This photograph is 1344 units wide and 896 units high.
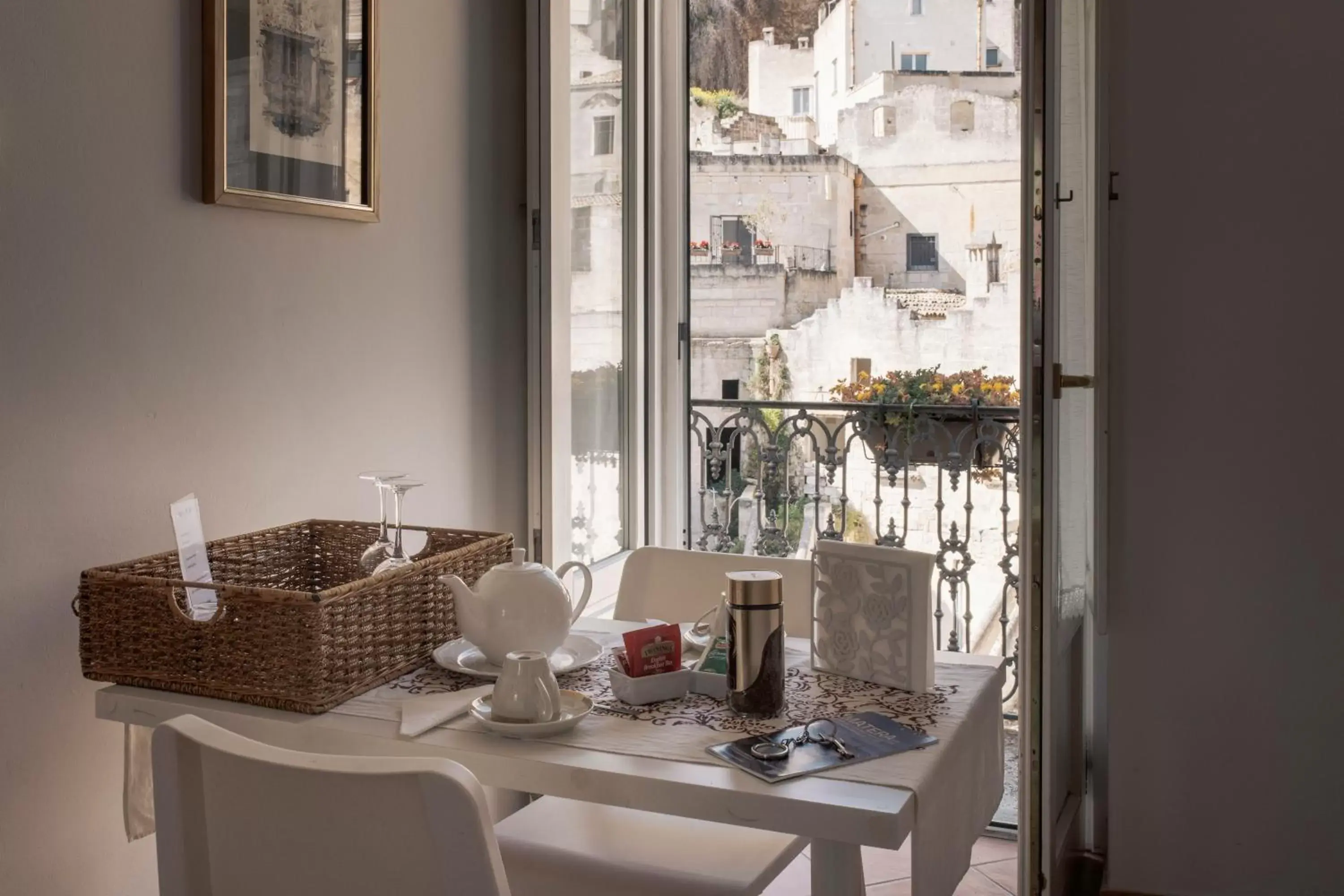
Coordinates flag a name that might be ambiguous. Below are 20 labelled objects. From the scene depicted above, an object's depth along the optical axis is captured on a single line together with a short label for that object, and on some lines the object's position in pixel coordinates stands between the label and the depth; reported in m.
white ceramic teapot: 1.61
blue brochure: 1.30
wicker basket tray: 1.47
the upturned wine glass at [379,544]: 1.75
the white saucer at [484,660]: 1.64
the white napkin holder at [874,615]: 1.58
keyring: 1.32
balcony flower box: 3.51
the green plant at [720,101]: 3.61
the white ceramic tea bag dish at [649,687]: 1.53
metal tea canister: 1.47
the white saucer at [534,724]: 1.39
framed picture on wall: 1.87
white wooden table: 1.21
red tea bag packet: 1.55
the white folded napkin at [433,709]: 1.42
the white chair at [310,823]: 0.98
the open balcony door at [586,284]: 2.70
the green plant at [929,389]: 3.48
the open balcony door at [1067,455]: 1.84
